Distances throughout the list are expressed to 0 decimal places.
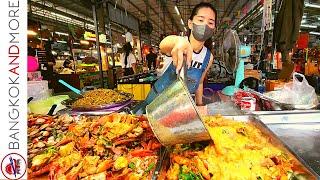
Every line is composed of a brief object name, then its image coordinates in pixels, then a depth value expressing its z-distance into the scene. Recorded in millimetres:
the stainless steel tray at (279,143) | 891
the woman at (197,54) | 1851
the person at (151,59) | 11490
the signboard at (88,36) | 11160
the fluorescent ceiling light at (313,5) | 6126
